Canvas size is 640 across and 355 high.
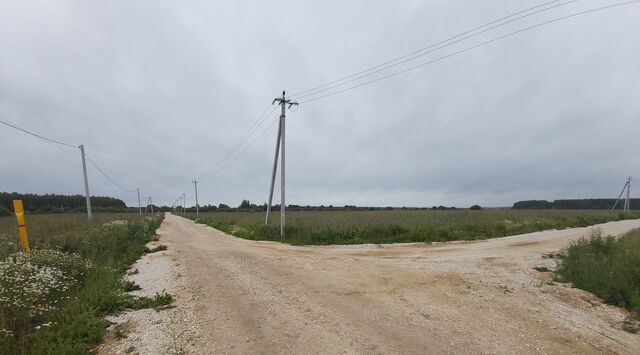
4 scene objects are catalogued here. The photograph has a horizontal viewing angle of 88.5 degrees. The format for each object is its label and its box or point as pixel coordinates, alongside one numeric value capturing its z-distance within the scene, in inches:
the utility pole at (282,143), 831.1
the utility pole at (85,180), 1118.2
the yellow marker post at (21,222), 344.5
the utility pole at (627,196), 2194.9
